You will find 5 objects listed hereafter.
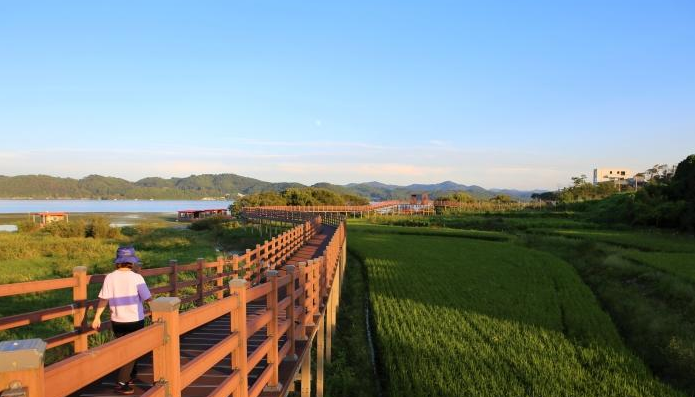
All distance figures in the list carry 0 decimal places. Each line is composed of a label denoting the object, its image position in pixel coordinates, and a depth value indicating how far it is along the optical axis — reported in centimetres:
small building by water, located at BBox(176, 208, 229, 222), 8062
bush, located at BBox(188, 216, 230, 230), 5563
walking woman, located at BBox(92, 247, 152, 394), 503
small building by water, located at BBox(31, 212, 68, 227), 5925
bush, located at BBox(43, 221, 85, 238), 4162
